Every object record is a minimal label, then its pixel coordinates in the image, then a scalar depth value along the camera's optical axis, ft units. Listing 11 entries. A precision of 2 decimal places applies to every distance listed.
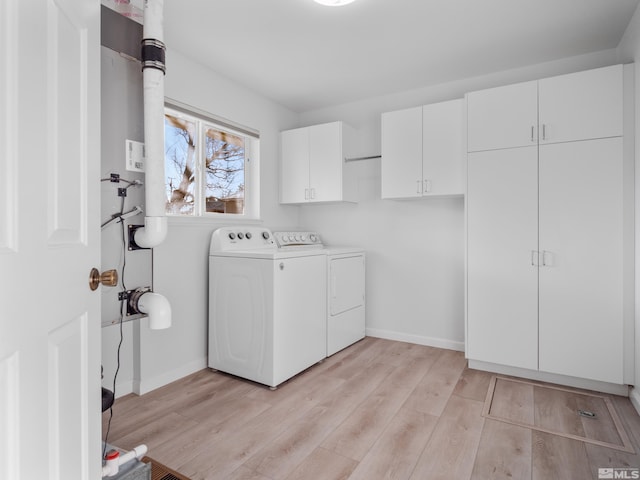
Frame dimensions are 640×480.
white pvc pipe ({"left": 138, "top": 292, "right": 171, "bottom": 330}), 5.28
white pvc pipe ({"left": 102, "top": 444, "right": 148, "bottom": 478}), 4.17
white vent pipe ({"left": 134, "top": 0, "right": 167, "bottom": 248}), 5.03
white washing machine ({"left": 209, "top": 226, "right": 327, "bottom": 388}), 8.23
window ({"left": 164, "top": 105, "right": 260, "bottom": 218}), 9.05
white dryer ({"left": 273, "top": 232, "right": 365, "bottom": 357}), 10.15
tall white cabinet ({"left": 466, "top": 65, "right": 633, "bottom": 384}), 7.66
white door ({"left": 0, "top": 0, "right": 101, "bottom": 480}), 2.02
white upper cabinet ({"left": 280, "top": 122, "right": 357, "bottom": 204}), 11.35
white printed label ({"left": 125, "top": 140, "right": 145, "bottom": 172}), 4.93
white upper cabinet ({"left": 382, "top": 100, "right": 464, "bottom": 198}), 9.70
